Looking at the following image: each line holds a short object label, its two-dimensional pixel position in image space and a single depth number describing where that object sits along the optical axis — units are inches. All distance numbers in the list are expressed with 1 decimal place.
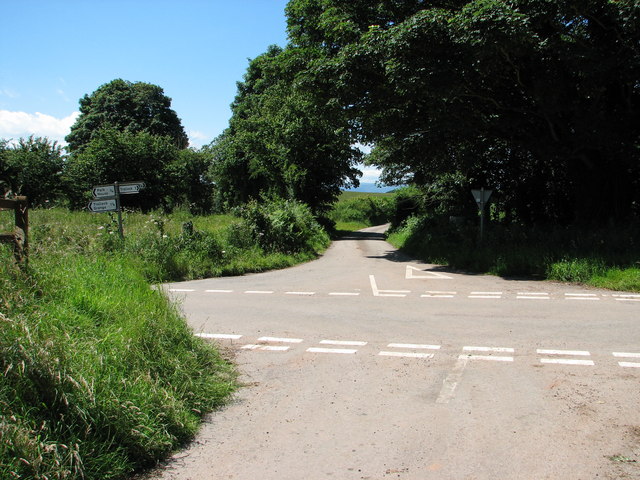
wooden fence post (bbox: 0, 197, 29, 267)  189.5
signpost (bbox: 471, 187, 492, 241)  684.1
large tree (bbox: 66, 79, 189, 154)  1934.1
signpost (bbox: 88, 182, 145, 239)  526.6
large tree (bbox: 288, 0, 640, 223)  511.5
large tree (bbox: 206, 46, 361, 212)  1451.8
